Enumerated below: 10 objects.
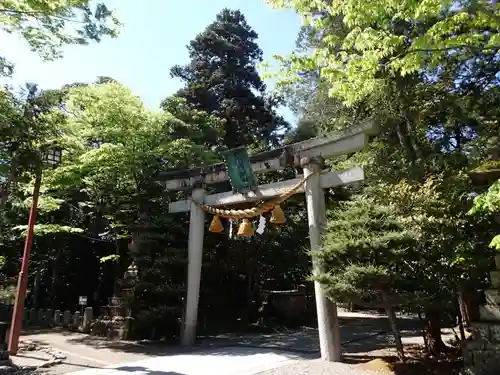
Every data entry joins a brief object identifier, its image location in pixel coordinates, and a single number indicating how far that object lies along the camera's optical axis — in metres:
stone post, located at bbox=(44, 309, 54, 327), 15.75
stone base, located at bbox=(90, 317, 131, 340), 12.56
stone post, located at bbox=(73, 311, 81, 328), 14.44
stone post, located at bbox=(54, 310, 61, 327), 15.30
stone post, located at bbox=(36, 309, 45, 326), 16.09
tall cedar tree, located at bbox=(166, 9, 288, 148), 21.38
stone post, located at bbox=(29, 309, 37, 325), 16.34
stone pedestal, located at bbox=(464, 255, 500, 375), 6.77
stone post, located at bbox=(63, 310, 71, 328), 14.87
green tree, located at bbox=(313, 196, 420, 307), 7.40
